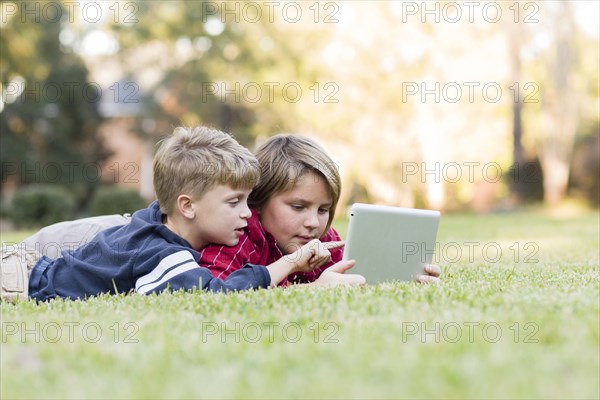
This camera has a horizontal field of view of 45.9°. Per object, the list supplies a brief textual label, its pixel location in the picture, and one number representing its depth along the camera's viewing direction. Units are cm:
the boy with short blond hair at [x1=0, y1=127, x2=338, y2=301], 391
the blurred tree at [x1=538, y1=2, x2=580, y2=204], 2367
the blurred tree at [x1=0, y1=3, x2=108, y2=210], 2920
